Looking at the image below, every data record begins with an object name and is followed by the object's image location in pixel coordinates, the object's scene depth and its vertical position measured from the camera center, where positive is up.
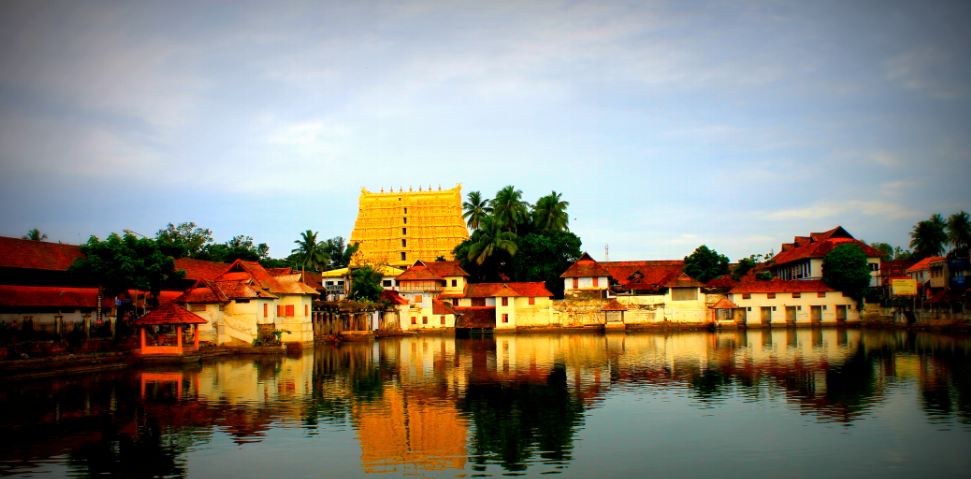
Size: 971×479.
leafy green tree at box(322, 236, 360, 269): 99.44 +5.17
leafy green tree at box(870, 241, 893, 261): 122.06 +5.30
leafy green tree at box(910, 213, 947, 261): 82.62 +4.51
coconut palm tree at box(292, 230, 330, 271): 85.06 +4.26
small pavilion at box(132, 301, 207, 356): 35.19 -1.42
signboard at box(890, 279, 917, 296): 62.47 -0.79
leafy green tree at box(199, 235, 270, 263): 72.00 +3.90
